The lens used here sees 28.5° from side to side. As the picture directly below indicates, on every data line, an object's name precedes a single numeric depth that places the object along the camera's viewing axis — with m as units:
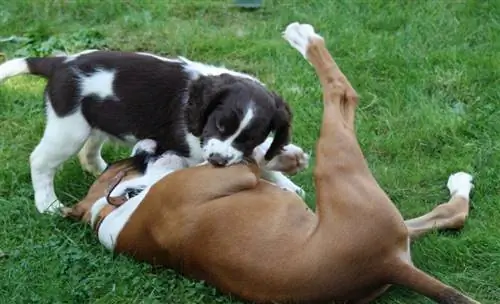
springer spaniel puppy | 4.96
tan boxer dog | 4.08
